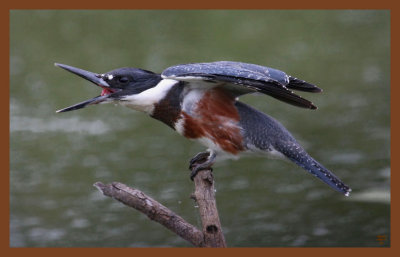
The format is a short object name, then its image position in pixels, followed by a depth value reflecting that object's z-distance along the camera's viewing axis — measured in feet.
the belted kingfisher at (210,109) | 28.32
